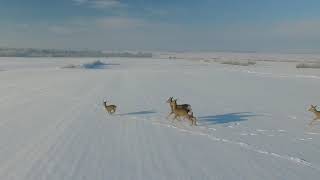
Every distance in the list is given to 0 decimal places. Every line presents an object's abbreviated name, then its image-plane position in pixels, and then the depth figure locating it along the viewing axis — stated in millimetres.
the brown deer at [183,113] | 11688
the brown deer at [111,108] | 13680
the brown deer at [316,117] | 11805
